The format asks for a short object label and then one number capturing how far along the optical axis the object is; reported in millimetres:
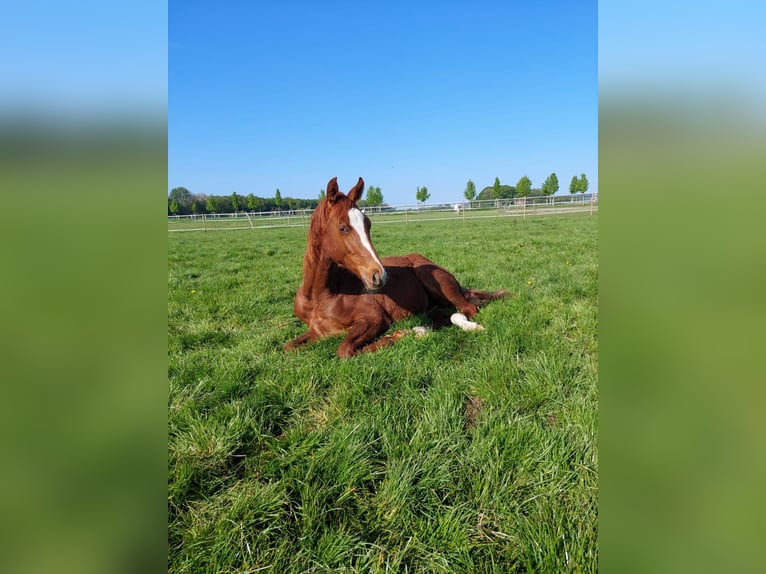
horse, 3773
